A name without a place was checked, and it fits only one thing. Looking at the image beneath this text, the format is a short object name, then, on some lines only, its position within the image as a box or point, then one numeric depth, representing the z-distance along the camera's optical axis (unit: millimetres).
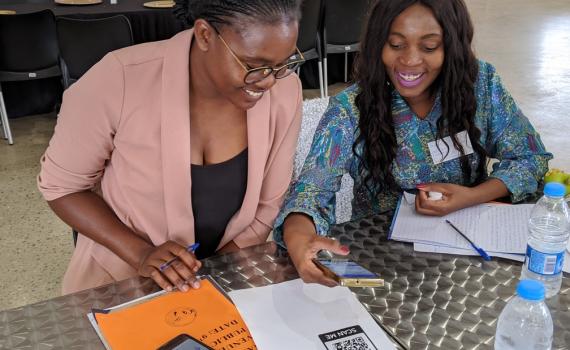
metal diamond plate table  1059
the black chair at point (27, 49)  3889
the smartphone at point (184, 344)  1000
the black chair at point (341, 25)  4531
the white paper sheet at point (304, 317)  1036
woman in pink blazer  1261
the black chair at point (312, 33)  4309
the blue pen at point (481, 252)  1296
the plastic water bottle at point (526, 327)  1001
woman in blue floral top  1500
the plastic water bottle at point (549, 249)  1152
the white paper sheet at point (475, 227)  1335
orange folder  1031
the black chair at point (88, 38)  3793
